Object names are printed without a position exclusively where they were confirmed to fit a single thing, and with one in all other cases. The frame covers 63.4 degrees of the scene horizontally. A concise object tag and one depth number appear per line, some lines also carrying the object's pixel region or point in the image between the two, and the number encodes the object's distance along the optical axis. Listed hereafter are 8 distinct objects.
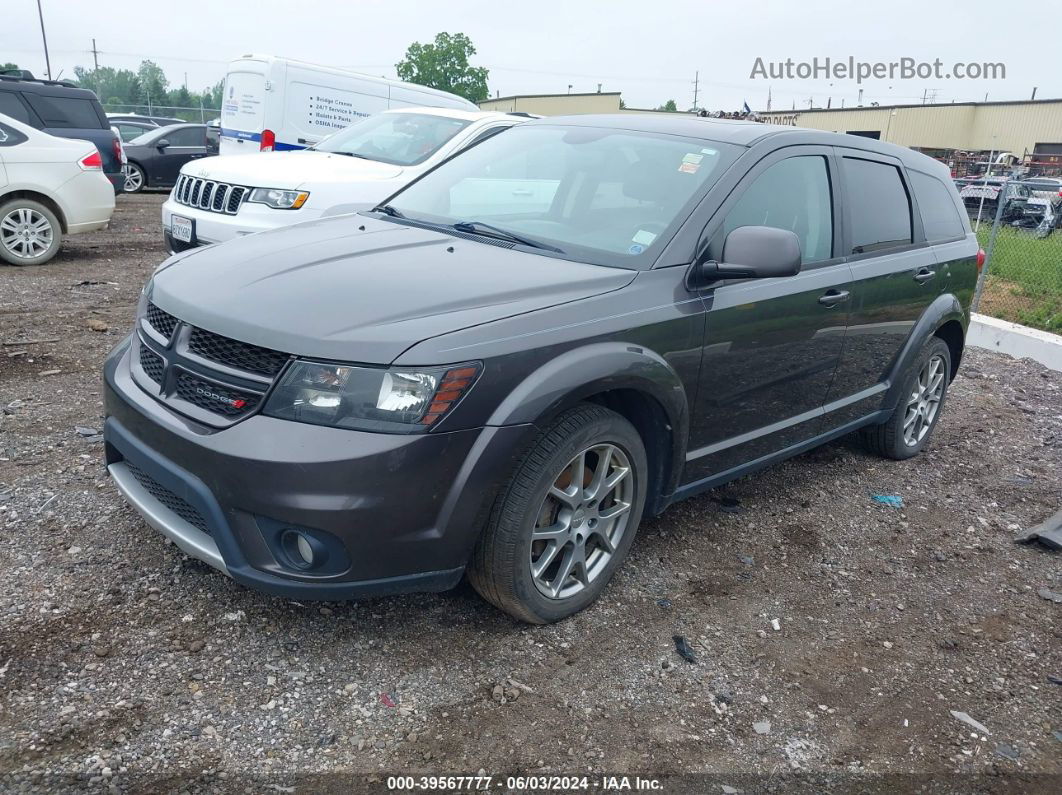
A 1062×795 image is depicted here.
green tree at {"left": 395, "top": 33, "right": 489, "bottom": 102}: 72.81
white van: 11.09
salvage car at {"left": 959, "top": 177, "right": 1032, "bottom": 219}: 16.06
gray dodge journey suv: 2.52
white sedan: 8.60
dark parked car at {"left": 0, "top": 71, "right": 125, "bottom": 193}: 11.78
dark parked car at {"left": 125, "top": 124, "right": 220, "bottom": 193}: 16.78
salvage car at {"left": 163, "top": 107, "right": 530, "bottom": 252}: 6.76
